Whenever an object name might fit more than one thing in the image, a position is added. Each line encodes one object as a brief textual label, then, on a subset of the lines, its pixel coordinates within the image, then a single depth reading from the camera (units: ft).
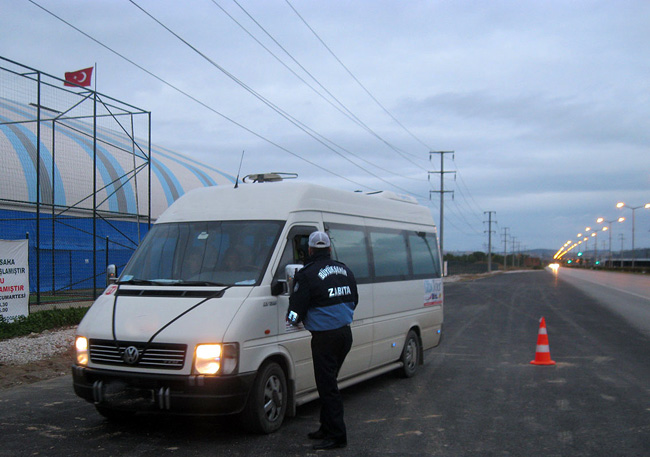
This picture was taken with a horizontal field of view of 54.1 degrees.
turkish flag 75.66
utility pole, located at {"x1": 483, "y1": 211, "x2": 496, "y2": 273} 324.80
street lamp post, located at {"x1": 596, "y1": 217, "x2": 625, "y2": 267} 235.97
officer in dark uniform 18.85
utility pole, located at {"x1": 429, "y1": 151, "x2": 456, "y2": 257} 202.66
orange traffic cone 34.37
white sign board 41.70
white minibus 18.53
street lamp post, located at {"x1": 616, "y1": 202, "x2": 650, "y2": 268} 184.25
